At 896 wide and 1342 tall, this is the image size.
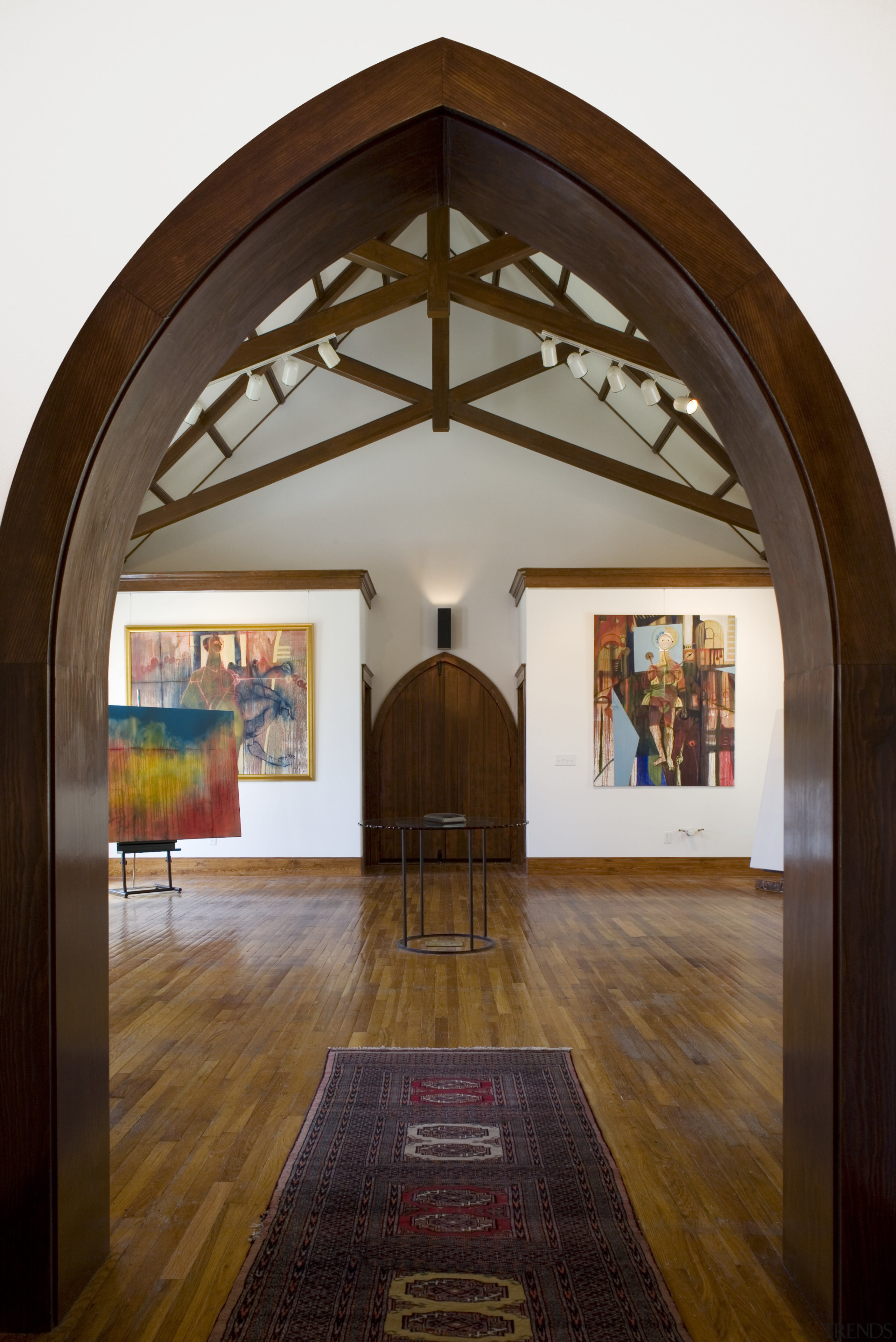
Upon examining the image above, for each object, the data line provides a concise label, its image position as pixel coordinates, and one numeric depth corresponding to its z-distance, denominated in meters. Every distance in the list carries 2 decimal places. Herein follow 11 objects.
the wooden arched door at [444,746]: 12.02
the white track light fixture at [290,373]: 9.52
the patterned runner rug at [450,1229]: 2.20
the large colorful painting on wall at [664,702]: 10.33
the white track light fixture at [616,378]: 9.44
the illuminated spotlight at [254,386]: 9.49
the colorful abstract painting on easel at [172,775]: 8.41
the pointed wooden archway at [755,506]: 2.14
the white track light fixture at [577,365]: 9.60
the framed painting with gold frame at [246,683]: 10.36
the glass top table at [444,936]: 6.38
